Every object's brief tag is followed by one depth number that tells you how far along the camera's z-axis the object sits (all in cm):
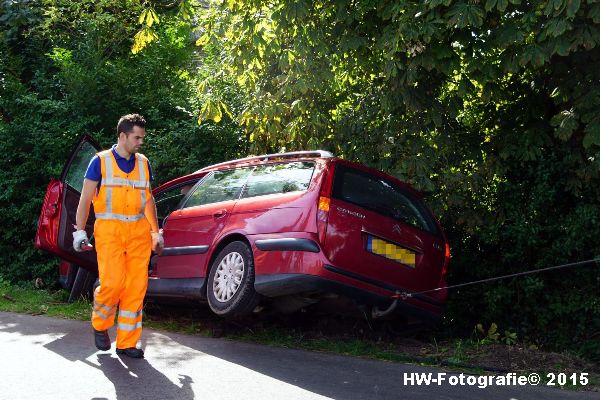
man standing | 584
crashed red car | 643
